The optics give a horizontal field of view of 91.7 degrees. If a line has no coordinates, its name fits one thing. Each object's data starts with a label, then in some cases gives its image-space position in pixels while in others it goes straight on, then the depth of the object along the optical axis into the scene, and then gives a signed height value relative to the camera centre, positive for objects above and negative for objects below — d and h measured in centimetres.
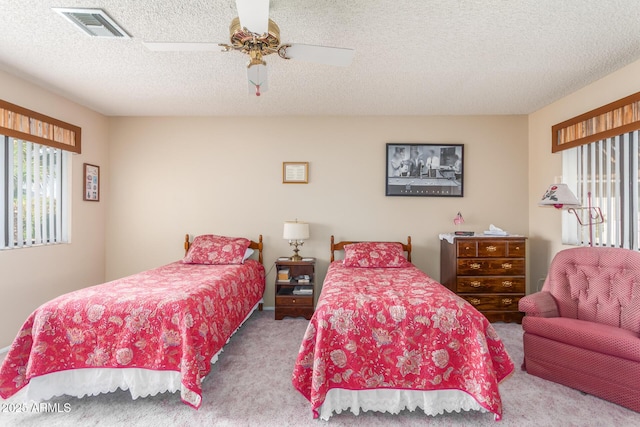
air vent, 203 +133
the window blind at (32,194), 303 +21
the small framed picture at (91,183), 396 +40
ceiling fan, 180 +106
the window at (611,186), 281 +29
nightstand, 386 -97
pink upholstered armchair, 209 -83
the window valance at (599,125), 275 +91
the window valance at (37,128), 294 +90
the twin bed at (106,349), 207 -92
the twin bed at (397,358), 200 -94
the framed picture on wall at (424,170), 422 +60
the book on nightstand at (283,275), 395 -78
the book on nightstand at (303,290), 389 -97
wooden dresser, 364 -70
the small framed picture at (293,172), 430 +58
